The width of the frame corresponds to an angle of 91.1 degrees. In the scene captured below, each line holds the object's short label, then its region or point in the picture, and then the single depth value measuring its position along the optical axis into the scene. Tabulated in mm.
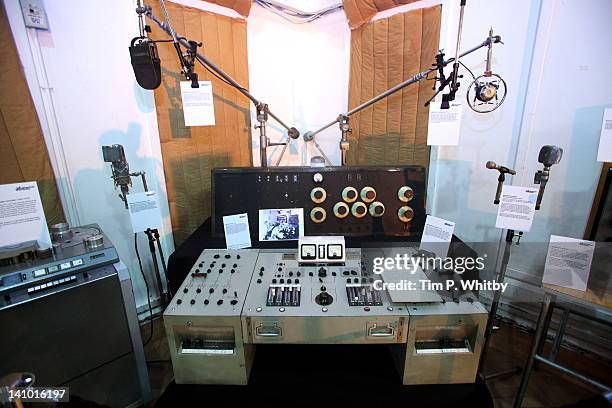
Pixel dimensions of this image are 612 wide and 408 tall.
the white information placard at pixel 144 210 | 1196
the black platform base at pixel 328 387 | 1040
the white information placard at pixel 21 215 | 944
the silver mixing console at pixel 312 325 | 981
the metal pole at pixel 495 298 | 1238
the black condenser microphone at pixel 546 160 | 1090
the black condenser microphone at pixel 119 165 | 1165
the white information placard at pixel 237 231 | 1417
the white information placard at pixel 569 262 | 1163
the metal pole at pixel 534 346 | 1073
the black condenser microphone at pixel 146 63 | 1146
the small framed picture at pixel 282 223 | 1506
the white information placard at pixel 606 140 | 1102
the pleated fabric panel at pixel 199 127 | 1693
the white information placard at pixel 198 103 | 1312
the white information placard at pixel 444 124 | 1271
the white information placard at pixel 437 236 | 1236
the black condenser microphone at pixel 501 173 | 1154
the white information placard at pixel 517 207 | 1111
